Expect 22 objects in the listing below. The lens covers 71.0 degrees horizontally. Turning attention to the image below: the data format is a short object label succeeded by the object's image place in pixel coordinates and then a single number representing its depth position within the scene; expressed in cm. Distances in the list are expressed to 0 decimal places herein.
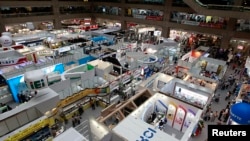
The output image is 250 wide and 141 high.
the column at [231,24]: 2348
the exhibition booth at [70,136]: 611
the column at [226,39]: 2420
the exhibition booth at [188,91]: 1158
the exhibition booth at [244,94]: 1114
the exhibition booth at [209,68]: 1724
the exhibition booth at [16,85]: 1442
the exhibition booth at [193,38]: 2767
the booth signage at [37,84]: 874
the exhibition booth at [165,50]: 2147
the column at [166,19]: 2891
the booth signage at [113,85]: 1438
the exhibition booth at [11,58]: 1657
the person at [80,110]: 1298
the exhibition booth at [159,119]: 663
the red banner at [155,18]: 3045
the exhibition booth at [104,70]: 1625
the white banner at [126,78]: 1533
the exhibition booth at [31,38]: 2322
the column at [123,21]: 3449
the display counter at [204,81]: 1422
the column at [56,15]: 3338
